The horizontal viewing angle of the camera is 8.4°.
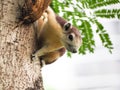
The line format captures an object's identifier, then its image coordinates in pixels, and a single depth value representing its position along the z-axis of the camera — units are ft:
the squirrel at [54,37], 16.67
